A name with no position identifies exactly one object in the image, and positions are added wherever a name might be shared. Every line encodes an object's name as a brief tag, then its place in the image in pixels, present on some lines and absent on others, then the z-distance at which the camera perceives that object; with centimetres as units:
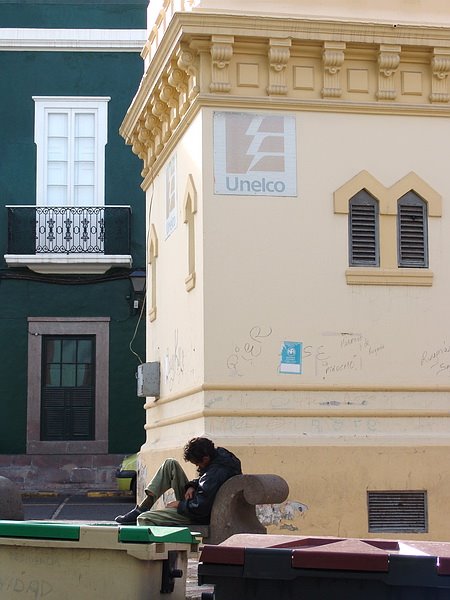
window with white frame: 2828
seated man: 1211
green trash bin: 802
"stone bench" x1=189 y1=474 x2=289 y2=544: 1201
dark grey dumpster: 706
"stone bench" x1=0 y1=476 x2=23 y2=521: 1170
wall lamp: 2764
